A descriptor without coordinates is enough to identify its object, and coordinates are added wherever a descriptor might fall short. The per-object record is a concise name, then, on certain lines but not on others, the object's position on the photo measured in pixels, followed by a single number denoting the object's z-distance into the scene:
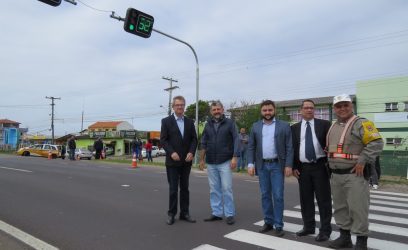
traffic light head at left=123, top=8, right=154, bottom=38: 13.54
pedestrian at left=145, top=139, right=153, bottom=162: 28.33
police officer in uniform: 4.68
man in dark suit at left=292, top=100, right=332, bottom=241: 5.46
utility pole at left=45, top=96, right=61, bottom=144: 74.51
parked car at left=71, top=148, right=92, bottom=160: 38.66
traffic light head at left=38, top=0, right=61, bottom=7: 9.92
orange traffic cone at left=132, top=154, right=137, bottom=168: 22.16
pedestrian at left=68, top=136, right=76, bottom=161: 30.62
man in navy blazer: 5.71
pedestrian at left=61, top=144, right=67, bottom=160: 38.34
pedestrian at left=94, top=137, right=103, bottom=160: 30.93
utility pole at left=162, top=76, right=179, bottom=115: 51.03
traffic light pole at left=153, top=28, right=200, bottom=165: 16.27
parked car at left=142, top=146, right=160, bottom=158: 58.16
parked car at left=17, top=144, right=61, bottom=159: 39.04
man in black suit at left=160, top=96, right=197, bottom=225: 6.55
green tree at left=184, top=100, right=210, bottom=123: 70.50
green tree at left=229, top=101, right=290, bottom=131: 41.19
